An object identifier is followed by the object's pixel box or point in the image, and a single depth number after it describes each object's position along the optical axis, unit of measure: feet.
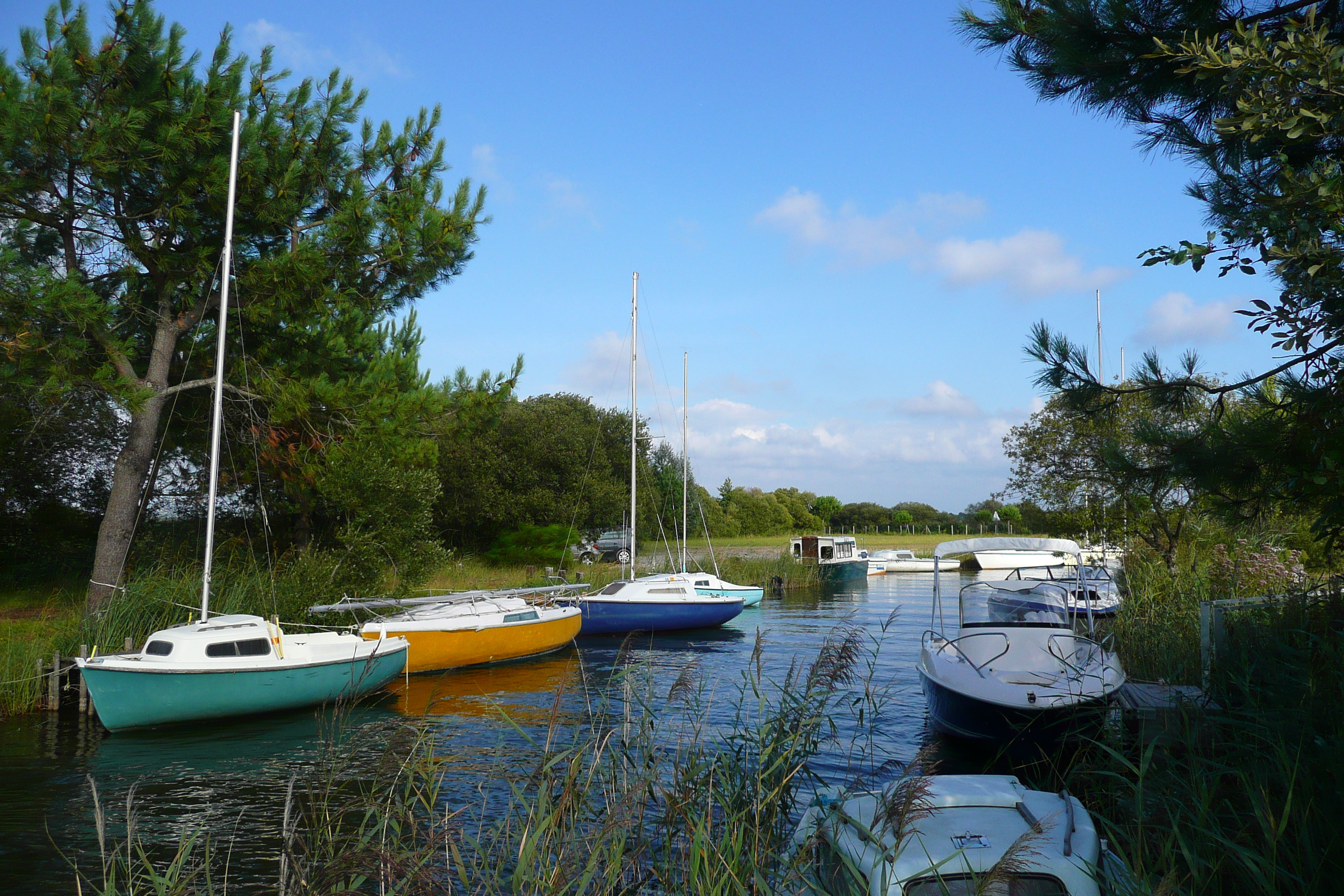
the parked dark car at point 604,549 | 129.80
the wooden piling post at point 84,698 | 42.45
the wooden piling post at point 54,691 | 42.39
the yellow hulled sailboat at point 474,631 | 53.26
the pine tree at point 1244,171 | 13.48
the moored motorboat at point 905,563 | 173.78
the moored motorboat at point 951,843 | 12.05
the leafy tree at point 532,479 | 119.65
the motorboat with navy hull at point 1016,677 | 29.22
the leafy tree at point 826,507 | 289.94
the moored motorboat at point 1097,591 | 50.01
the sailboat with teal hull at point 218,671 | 37.88
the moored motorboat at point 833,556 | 142.41
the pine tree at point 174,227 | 47.57
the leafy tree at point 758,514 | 231.71
